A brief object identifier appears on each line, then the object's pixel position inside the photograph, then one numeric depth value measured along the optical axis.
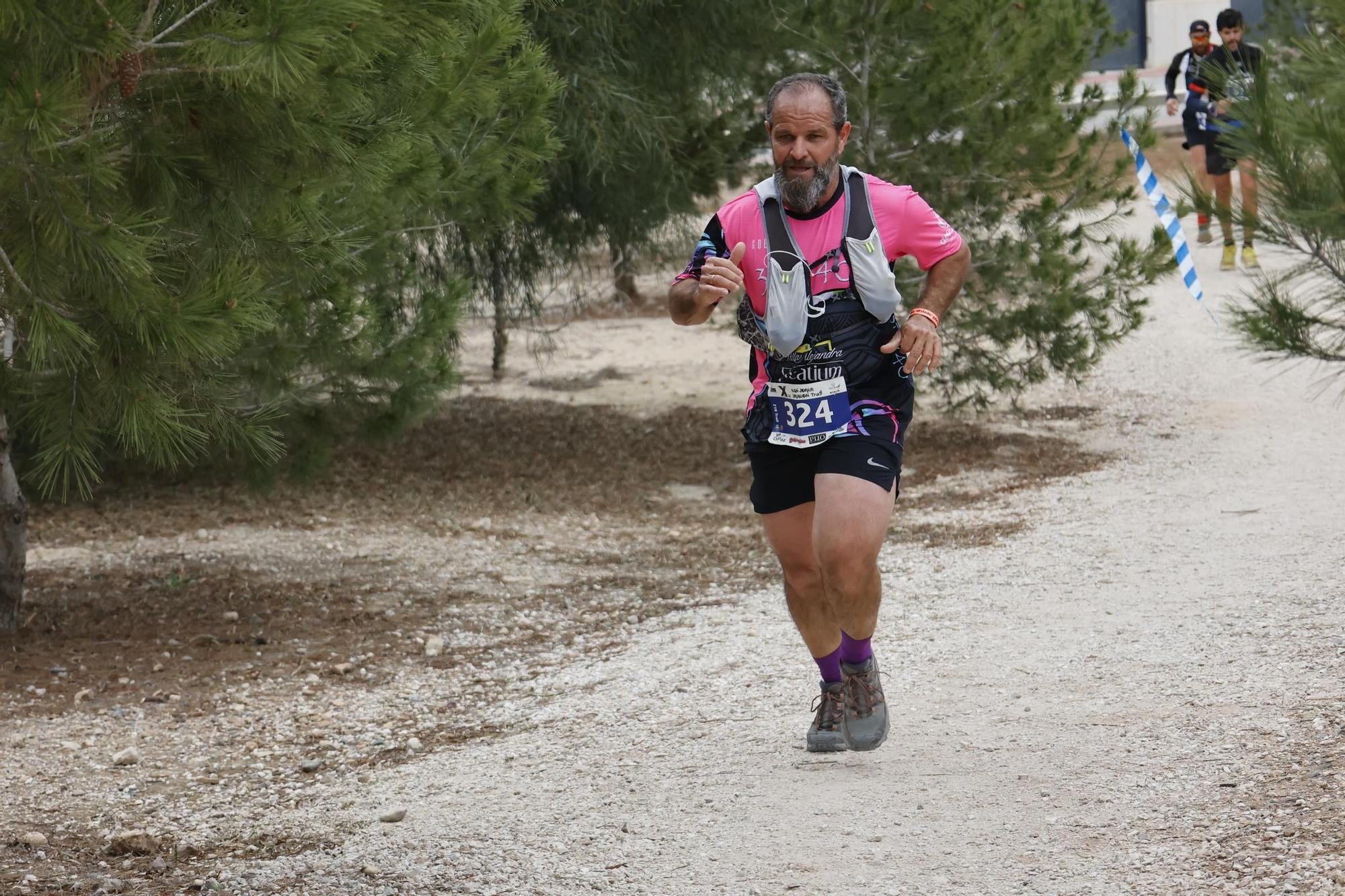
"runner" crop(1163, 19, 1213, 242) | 25.76
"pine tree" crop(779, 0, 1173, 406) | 16.83
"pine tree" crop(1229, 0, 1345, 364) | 7.97
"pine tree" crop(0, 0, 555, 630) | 6.77
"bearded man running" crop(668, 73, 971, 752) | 7.82
